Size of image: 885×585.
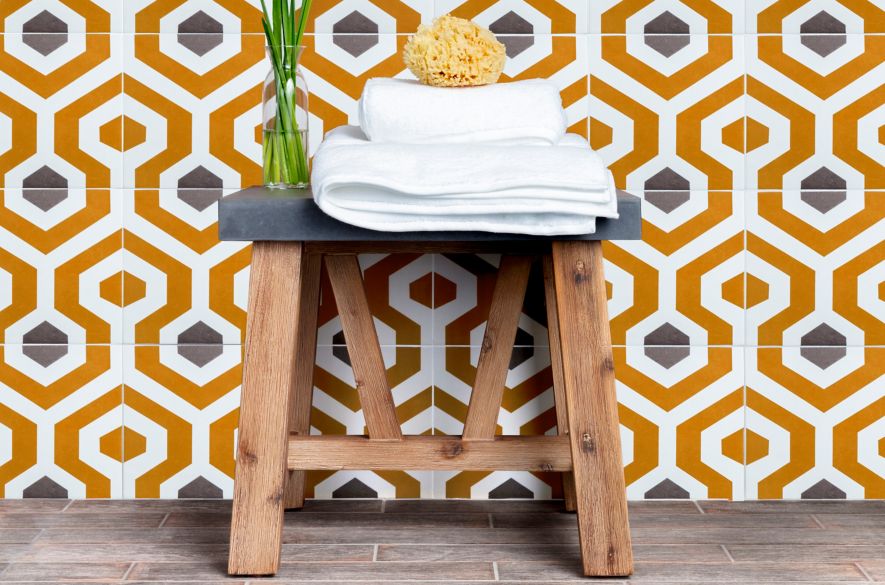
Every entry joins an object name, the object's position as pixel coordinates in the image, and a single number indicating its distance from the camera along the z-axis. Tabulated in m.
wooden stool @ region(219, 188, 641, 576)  1.98
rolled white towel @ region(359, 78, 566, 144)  2.06
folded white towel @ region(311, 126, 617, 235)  1.93
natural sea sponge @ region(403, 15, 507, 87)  2.08
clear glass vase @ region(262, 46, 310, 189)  2.11
